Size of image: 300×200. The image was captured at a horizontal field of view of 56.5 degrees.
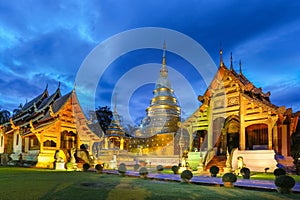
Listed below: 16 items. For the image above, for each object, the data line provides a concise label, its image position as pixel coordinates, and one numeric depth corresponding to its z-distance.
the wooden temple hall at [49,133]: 21.03
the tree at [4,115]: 49.72
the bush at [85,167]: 16.97
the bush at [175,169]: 16.03
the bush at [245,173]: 12.58
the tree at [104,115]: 45.03
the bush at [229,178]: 9.33
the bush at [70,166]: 18.52
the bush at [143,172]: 12.65
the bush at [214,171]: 13.75
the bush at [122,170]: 13.82
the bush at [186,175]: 10.58
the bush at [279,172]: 11.98
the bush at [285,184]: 7.98
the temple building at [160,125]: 35.62
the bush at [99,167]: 15.56
